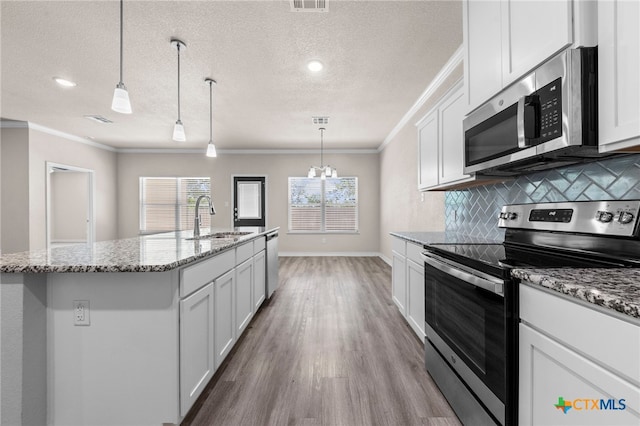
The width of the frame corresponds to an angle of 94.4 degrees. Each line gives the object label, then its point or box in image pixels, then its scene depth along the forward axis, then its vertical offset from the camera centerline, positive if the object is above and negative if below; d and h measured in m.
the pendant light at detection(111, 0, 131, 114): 1.85 +0.71
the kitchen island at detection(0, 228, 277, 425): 1.37 -0.62
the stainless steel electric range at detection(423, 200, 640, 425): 1.13 -0.31
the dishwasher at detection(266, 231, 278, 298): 3.62 -0.64
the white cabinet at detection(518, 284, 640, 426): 0.70 -0.42
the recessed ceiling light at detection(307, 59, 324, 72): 3.09 +1.56
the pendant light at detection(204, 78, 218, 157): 3.44 +0.76
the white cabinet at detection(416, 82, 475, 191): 2.26 +0.59
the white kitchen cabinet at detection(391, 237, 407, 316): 2.78 -0.63
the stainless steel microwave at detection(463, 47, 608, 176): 1.13 +0.42
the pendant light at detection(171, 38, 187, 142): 2.71 +0.81
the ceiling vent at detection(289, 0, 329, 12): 2.19 +1.56
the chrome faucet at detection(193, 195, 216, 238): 2.68 -0.11
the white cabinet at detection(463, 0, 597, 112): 1.14 +0.82
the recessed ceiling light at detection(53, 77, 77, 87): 3.54 +1.60
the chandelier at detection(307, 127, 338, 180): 5.77 +0.81
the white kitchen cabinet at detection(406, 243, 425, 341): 2.33 -0.65
